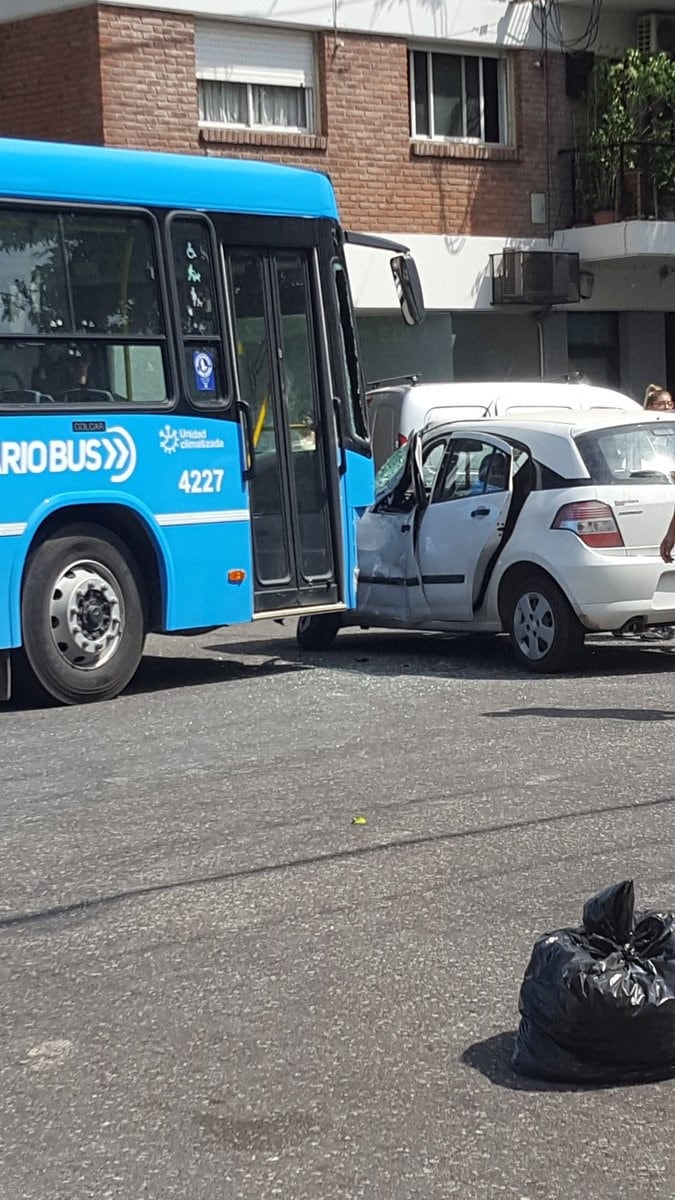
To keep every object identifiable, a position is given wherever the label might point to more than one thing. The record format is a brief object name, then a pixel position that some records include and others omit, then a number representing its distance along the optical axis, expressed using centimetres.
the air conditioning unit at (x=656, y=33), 2475
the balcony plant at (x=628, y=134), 2398
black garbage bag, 434
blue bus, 1044
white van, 1611
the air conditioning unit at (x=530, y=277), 2350
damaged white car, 1134
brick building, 2059
